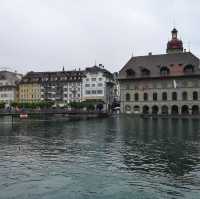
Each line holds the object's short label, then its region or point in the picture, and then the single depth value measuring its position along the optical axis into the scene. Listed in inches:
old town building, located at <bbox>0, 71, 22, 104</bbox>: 7677.2
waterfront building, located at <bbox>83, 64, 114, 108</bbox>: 6633.9
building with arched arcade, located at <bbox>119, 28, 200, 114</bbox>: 5329.7
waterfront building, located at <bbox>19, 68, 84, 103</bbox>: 7062.0
